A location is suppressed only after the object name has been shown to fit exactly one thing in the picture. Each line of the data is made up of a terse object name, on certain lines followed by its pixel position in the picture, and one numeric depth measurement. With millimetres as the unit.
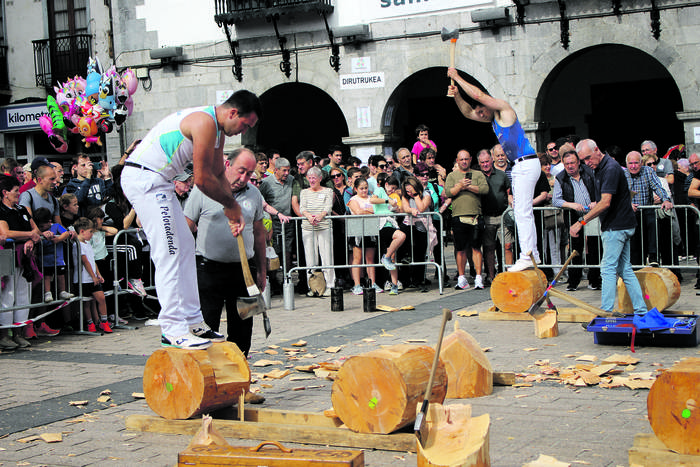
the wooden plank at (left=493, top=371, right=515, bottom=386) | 7020
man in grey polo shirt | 6875
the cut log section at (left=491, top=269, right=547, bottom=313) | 10156
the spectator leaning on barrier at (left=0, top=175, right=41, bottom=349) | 9930
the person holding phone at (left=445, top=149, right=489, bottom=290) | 12999
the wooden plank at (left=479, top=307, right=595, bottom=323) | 9945
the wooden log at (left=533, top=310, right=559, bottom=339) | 9133
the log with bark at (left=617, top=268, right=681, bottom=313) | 9594
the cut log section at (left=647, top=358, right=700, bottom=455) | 4691
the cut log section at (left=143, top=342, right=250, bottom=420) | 5832
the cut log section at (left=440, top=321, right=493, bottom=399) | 6684
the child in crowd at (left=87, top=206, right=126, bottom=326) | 11172
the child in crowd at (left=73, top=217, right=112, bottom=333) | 10789
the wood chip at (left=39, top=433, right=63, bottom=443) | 5824
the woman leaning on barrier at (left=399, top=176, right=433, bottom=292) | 13117
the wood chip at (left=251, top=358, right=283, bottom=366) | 8219
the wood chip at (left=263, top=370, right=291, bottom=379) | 7637
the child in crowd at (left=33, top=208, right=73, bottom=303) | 10422
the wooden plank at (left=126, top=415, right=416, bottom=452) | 5301
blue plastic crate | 8203
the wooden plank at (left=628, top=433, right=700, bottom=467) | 4652
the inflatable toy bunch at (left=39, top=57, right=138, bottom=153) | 16172
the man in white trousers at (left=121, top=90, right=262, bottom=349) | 5934
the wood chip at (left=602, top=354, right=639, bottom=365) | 7649
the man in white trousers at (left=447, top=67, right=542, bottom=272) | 10031
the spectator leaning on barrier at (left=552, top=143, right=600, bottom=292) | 12320
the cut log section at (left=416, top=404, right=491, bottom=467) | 4520
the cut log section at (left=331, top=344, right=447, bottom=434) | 5277
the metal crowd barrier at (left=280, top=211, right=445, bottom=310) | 12938
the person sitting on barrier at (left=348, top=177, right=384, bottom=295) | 13305
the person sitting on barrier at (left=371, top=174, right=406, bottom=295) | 12992
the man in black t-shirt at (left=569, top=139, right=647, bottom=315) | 9195
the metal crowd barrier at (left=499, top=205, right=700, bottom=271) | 12062
